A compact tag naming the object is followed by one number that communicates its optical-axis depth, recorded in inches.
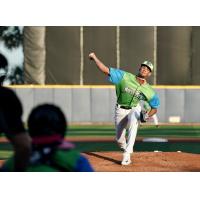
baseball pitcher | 815.1
